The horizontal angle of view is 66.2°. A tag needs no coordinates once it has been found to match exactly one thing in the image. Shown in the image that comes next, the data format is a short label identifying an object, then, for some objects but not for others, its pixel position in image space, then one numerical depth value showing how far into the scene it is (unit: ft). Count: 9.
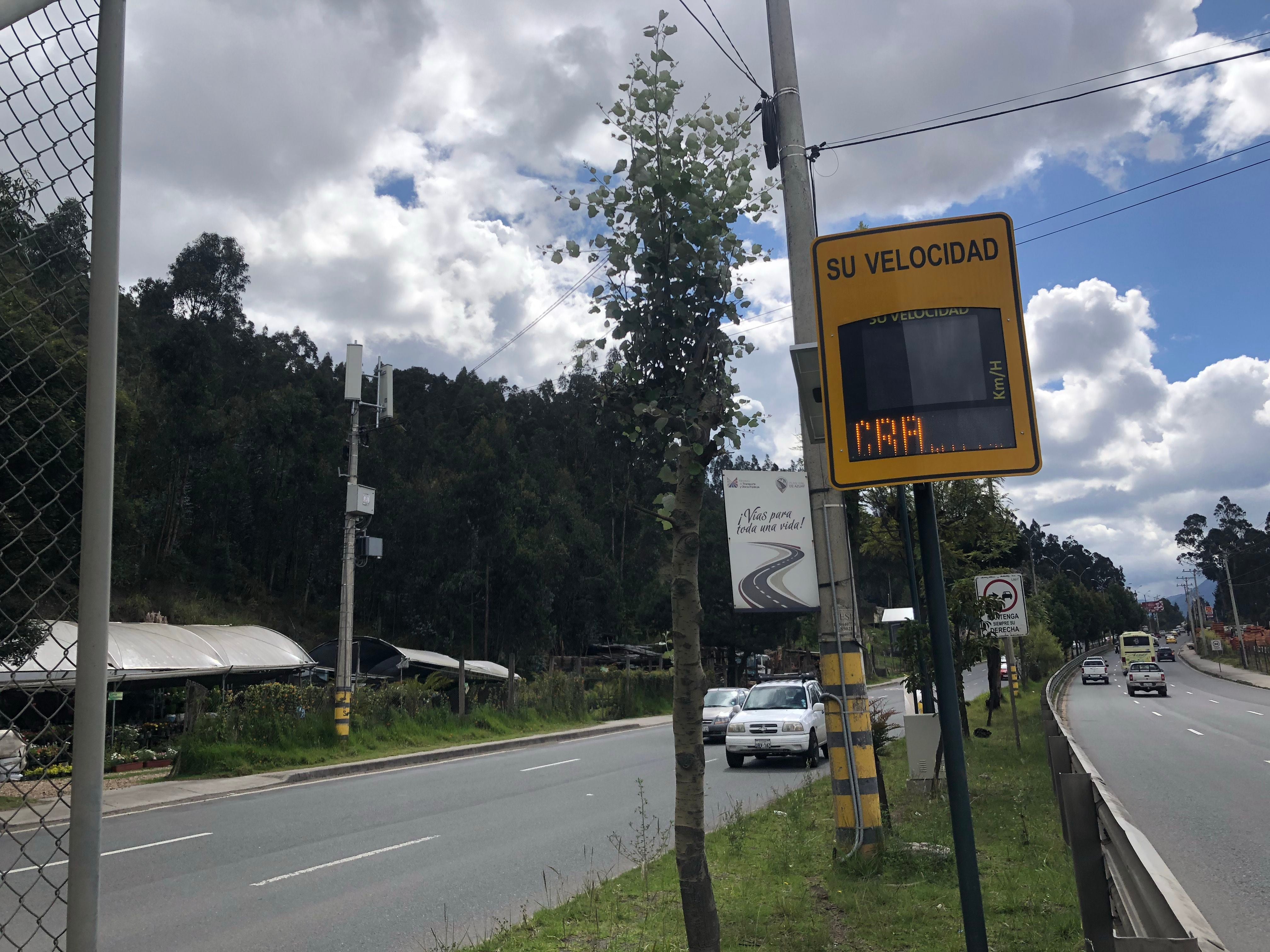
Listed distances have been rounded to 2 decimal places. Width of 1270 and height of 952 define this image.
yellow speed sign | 12.18
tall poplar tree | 16.55
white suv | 63.16
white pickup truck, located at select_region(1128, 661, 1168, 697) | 146.51
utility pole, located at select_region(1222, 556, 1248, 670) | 251.80
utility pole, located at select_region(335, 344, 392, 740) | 70.95
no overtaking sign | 54.39
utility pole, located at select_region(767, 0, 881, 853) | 27.73
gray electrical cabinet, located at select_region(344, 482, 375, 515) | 76.02
